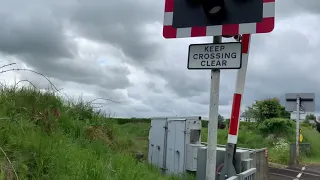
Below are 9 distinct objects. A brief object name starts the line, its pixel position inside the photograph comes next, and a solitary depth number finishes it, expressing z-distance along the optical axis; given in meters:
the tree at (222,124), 29.00
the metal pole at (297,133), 20.31
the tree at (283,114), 34.74
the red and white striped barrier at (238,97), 6.15
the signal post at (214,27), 3.89
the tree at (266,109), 30.80
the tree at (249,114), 31.67
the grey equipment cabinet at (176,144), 8.66
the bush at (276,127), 24.92
